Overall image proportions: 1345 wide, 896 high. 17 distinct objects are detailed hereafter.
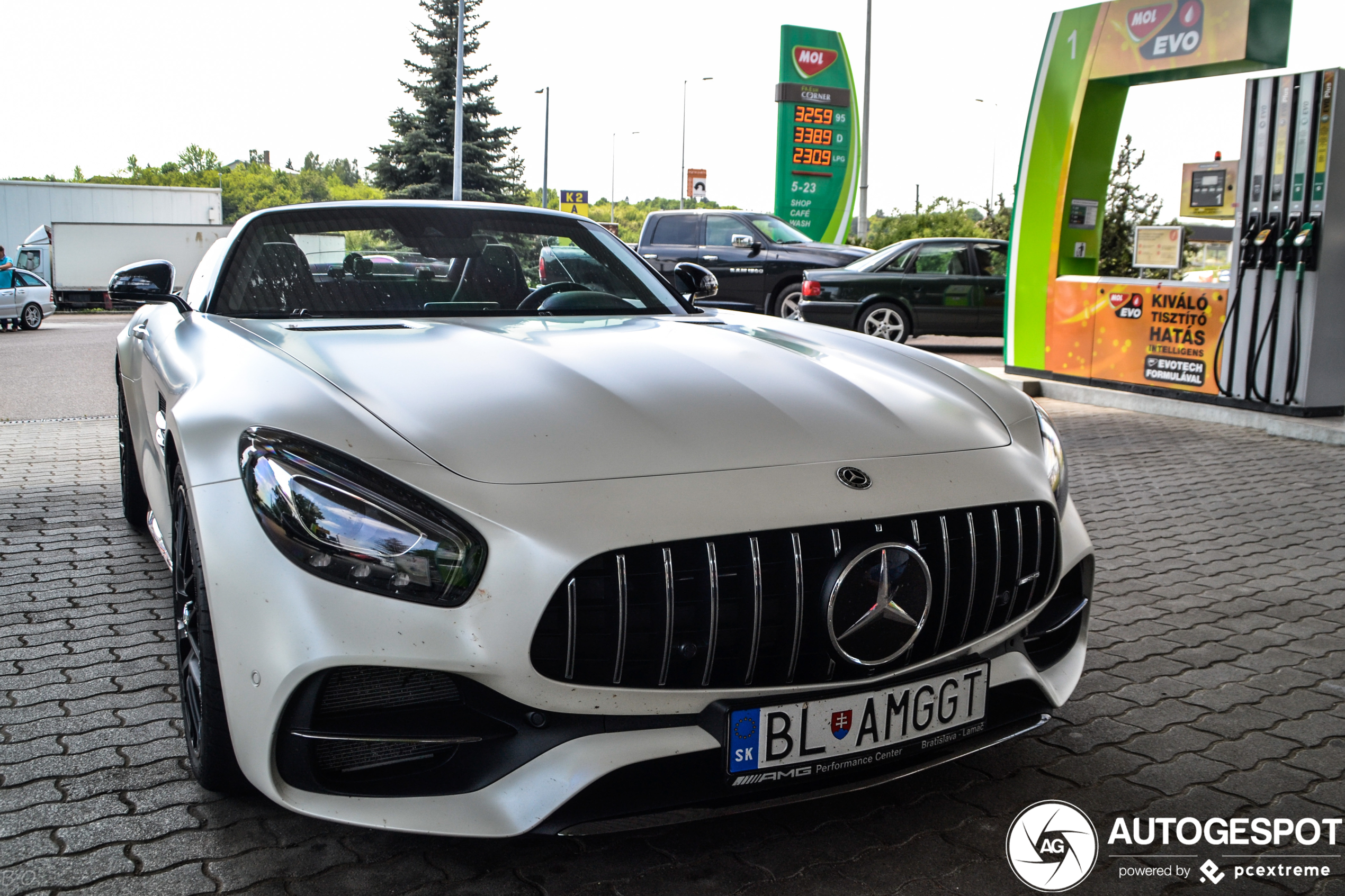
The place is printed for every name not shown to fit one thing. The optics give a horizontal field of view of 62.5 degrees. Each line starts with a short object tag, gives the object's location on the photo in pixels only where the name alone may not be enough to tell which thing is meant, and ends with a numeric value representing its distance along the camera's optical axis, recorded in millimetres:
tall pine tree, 46031
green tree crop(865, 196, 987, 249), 29578
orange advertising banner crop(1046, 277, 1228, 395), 9320
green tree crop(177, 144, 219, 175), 112188
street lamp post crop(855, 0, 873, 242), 24828
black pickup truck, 16484
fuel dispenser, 8328
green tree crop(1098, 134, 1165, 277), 16703
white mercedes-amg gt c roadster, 1907
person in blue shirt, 21627
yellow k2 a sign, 34781
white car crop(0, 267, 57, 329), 21469
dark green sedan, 14227
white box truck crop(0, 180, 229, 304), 32219
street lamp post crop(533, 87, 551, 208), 43812
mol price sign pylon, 23500
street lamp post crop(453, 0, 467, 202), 30656
